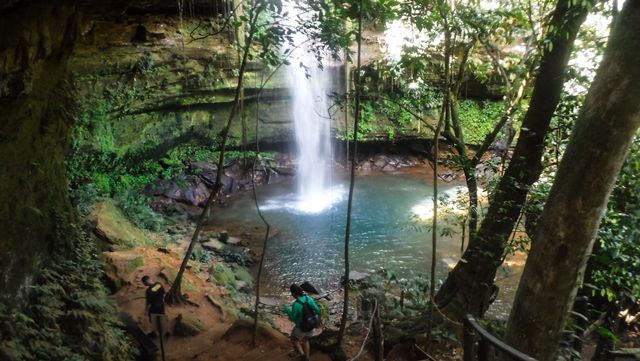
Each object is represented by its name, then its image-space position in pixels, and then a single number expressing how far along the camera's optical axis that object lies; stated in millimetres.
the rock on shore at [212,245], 11219
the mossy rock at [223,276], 9469
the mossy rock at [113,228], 9147
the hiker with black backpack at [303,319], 5852
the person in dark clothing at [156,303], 6141
